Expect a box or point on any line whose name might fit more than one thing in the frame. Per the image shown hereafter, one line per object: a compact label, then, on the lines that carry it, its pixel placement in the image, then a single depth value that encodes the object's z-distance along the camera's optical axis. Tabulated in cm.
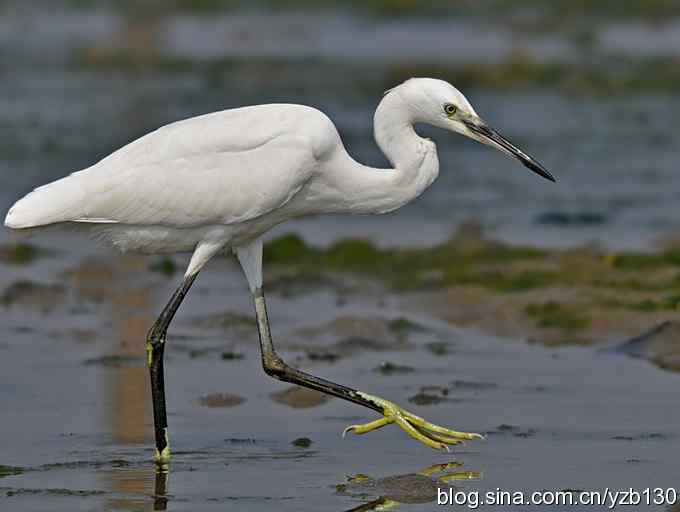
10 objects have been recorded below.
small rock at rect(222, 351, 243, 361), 2016
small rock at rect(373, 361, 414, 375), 1959
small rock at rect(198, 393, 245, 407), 1814
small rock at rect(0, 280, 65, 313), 2281
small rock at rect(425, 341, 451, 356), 2061
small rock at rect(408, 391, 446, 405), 1820
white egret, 1609
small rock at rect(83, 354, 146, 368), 1977
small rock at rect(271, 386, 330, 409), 1836
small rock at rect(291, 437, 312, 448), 1652
